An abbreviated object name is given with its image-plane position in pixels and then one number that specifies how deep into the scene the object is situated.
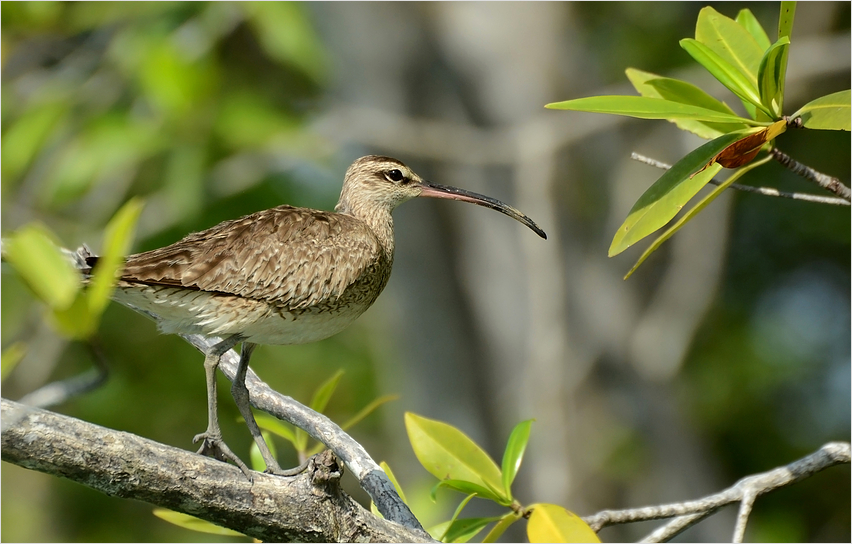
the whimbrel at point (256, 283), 6.04
